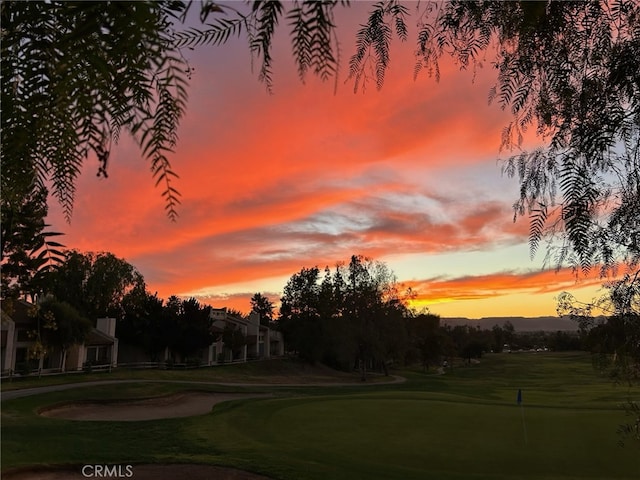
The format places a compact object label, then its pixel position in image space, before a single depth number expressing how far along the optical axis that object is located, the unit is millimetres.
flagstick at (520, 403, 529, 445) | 14523
